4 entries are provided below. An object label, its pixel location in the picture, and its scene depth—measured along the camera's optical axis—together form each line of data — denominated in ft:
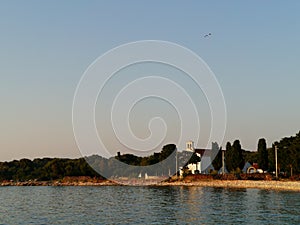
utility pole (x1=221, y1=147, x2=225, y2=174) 353.31
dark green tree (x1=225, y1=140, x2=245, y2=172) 338.95
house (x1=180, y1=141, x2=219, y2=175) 388.98
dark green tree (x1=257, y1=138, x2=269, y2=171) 327.47
